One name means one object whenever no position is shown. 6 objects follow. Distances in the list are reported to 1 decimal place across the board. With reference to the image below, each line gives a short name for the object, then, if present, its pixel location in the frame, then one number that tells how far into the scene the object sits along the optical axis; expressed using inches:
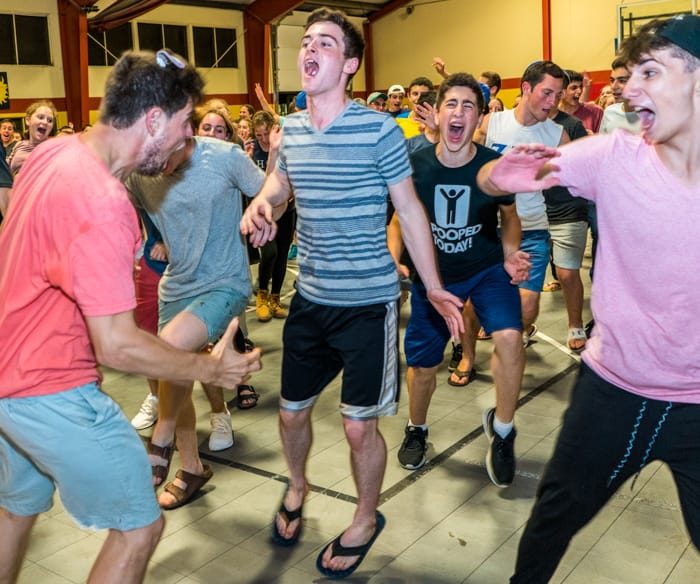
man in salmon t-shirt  83.8
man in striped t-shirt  124.0
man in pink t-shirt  84.2
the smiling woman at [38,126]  268.4
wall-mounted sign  642.2
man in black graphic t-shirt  157.2
